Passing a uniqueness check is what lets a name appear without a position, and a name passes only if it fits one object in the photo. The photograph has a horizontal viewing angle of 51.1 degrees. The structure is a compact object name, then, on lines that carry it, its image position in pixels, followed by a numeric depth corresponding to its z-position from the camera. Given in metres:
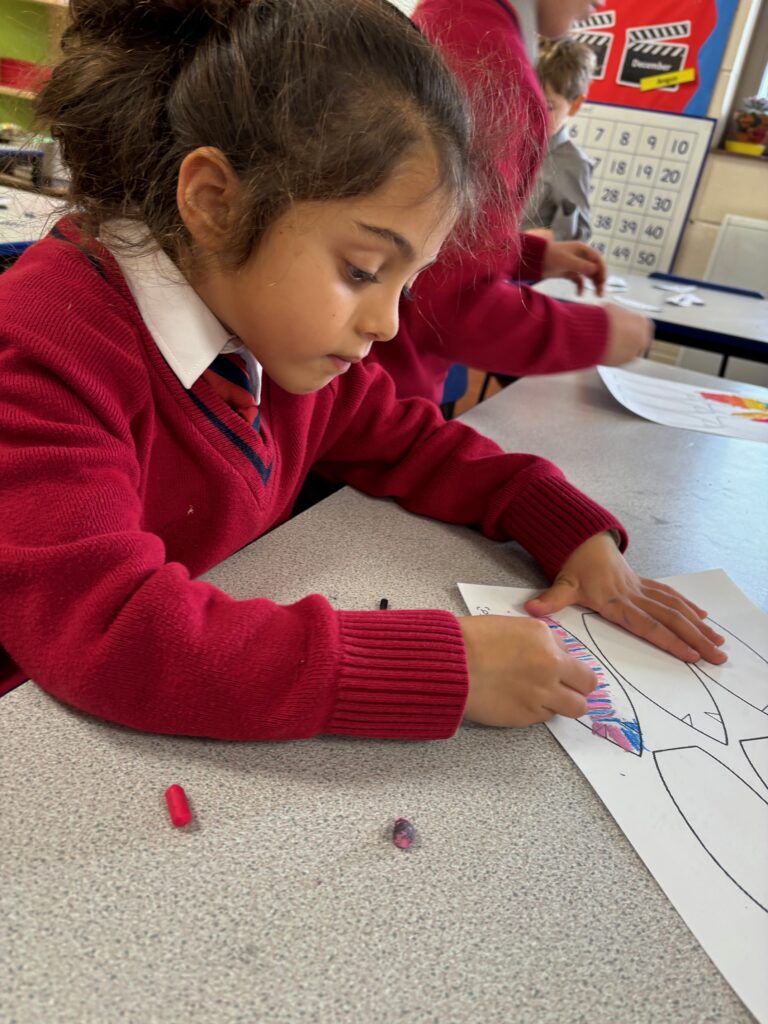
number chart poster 3.18
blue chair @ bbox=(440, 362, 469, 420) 1.52
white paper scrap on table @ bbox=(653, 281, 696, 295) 2.09
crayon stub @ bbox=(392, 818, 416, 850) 0.42
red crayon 0.41
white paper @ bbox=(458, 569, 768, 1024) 0.42
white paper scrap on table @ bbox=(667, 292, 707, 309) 1.92
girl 0.46
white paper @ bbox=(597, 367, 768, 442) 1.17
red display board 3.01
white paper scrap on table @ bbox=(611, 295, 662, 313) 1.81
